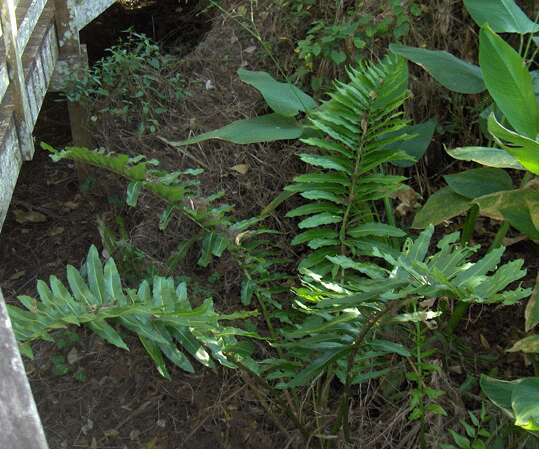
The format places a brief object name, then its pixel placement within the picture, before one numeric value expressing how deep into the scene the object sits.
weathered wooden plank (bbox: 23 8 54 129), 3.60
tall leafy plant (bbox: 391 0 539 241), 2.85
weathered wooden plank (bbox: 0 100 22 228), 3.11
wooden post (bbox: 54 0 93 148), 4.11
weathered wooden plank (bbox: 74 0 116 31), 4.24
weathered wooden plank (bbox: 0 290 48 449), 0.98
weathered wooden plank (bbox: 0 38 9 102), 3.10
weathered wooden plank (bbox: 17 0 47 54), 3.43
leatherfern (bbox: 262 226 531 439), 2.18
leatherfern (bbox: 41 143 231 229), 2.88
